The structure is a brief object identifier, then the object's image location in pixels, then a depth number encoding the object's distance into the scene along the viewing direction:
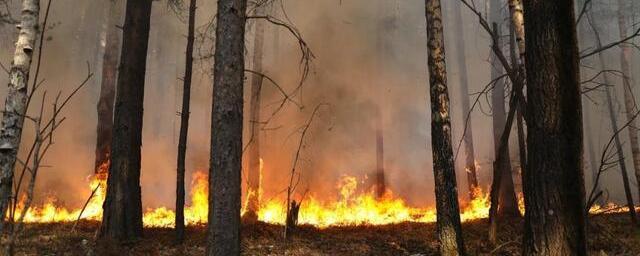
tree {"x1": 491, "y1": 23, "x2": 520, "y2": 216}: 13.40
